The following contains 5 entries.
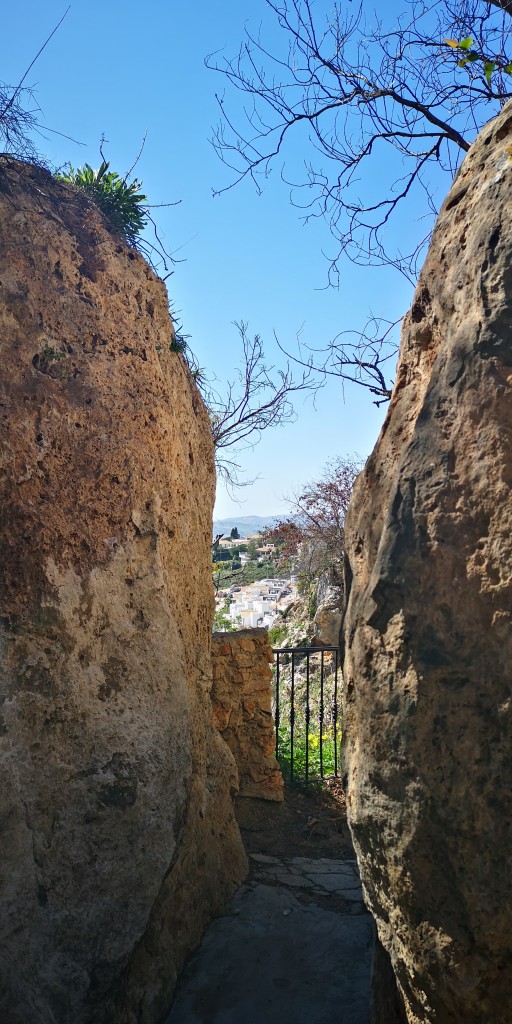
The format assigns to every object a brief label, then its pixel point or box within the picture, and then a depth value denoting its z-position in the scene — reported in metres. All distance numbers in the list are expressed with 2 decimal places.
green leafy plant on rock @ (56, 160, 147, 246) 4.15
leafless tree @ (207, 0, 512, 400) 4.87
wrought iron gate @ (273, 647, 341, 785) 7.12
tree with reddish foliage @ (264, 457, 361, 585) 13.39
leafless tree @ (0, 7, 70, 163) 3.87
